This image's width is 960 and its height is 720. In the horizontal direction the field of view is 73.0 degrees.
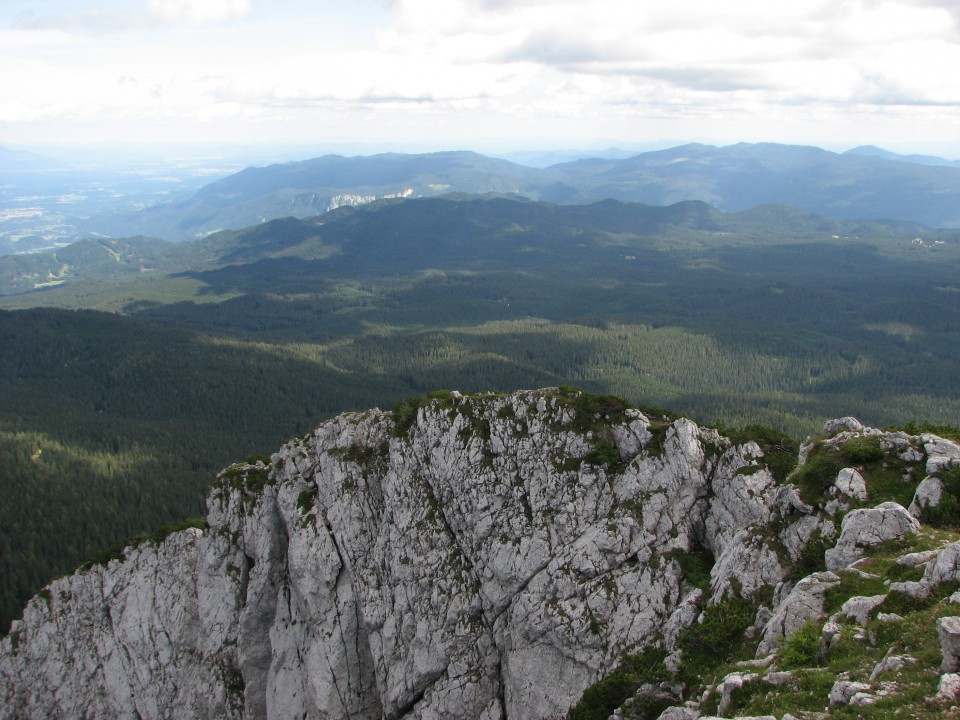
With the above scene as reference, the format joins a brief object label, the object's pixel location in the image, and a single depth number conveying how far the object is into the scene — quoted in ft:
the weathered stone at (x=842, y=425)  131.23
